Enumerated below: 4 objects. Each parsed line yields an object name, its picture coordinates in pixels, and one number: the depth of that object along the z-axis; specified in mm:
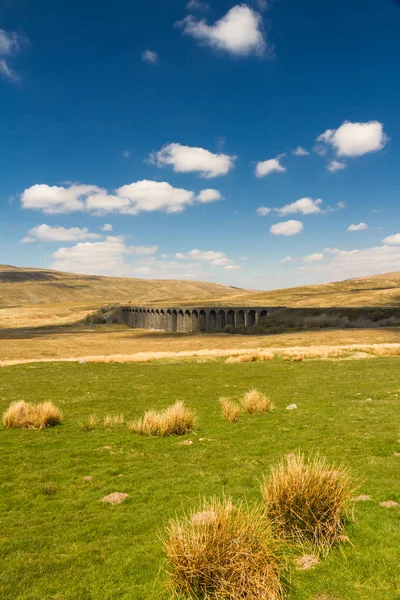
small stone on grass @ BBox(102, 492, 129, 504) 8094
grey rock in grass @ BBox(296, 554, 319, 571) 5551
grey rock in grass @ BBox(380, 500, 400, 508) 7191
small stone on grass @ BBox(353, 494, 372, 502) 7440
